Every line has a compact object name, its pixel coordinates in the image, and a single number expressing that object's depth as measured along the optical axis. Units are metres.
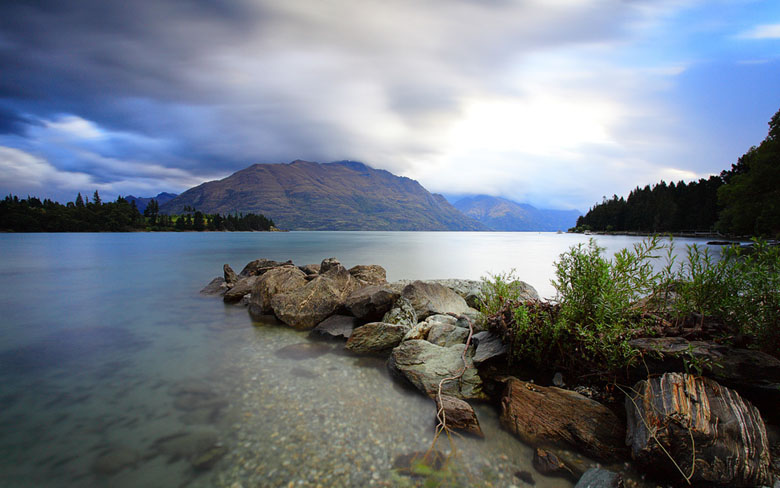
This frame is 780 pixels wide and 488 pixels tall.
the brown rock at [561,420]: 5.33
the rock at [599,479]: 4.40
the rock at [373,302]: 11.97
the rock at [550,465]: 5.02
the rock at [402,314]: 11.31
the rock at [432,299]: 12.41
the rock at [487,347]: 7.47
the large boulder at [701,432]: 4.26
